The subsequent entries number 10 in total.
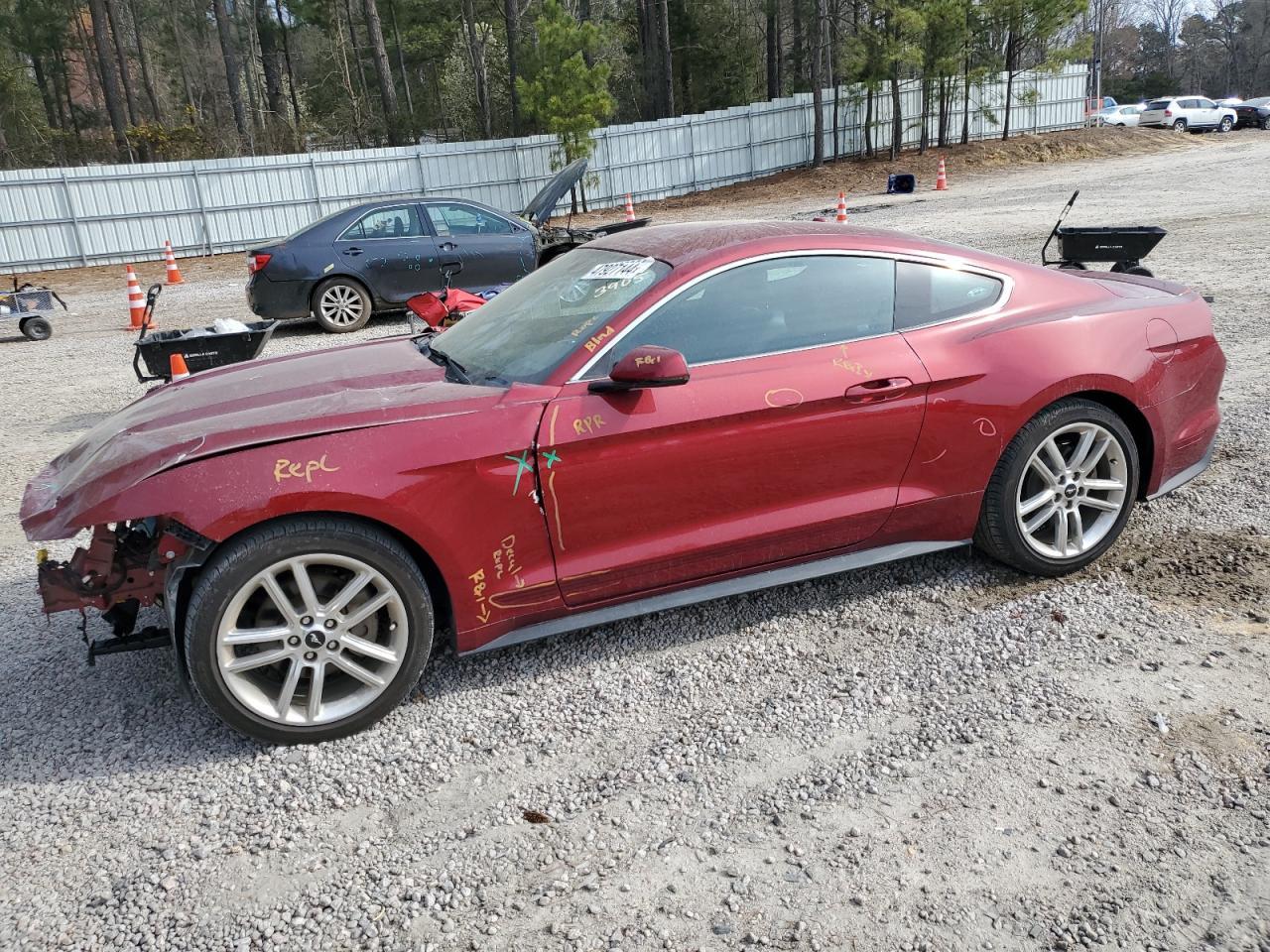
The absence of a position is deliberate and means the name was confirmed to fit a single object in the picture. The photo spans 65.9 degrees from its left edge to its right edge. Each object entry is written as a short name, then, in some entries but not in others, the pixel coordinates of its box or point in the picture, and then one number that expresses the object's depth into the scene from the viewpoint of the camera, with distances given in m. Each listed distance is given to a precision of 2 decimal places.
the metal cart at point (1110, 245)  7.44
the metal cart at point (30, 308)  12.63
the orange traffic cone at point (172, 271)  18.67
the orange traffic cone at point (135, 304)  12.89
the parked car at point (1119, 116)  39.95
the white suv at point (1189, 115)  39.50
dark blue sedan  11.38
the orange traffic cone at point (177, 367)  6.75
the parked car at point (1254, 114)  42.06
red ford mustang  3.17
